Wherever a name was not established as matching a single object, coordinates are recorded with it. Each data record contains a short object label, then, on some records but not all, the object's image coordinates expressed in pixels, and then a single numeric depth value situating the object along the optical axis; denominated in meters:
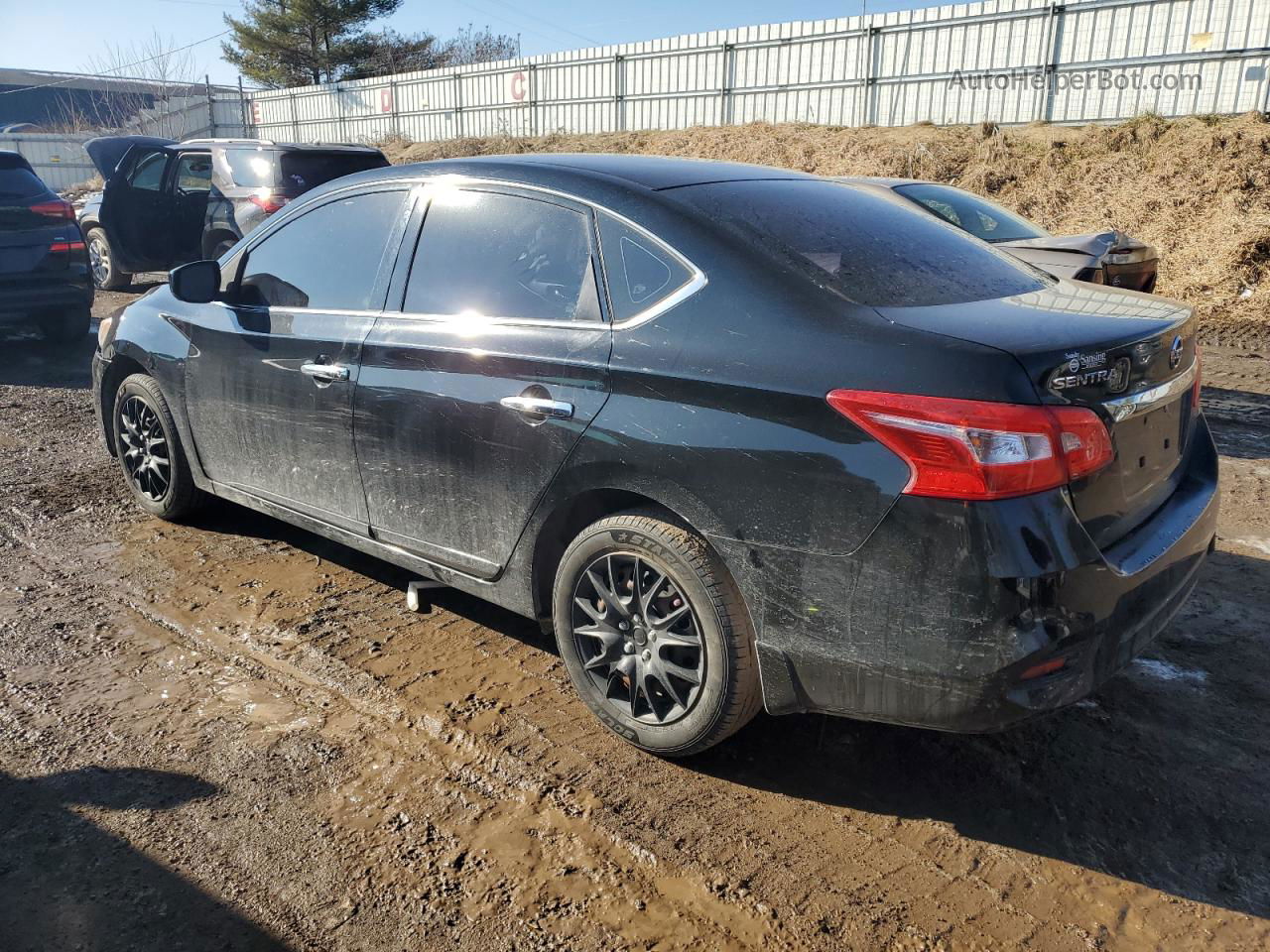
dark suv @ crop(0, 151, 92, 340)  8.96
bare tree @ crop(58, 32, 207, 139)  39.53
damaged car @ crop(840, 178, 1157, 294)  7.69
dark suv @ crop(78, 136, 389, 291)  10.46
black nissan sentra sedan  2.39
